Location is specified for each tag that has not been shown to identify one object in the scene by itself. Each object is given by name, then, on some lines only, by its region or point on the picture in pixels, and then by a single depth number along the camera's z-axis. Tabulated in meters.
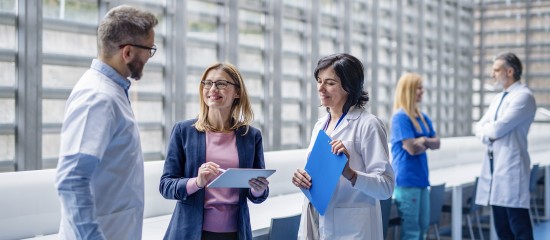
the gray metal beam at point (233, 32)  7.18
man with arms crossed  5.26
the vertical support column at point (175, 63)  6.38
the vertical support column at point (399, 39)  11.19
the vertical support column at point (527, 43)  13.71
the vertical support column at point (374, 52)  10.35
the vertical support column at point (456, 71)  13.57
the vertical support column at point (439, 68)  12.80
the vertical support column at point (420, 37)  12.02
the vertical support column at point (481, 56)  14.33
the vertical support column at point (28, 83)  4.78
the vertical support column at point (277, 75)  8.05
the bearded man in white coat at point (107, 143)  1.94
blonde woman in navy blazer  2.79
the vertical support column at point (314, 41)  8.79
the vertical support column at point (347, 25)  9.56
